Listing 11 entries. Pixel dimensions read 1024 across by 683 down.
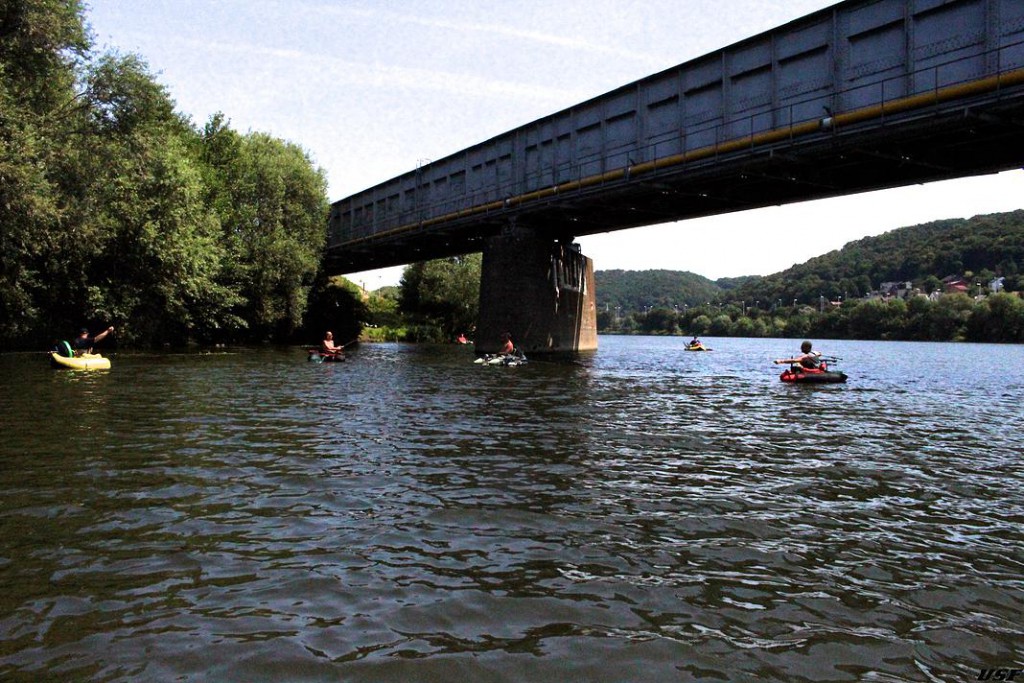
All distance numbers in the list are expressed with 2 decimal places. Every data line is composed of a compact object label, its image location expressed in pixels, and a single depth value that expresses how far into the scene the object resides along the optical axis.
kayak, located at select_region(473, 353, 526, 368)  33.94
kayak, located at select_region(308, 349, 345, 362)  34.09
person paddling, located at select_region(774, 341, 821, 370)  26.58
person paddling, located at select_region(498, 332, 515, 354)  35.84
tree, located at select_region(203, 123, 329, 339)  47.31
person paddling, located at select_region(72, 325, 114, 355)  25.85
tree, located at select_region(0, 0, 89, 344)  23.55
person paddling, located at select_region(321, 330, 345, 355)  33.97
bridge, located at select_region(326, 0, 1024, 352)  23.53
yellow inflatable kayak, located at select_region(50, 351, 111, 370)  24.33
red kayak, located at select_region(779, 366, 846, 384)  26.00
